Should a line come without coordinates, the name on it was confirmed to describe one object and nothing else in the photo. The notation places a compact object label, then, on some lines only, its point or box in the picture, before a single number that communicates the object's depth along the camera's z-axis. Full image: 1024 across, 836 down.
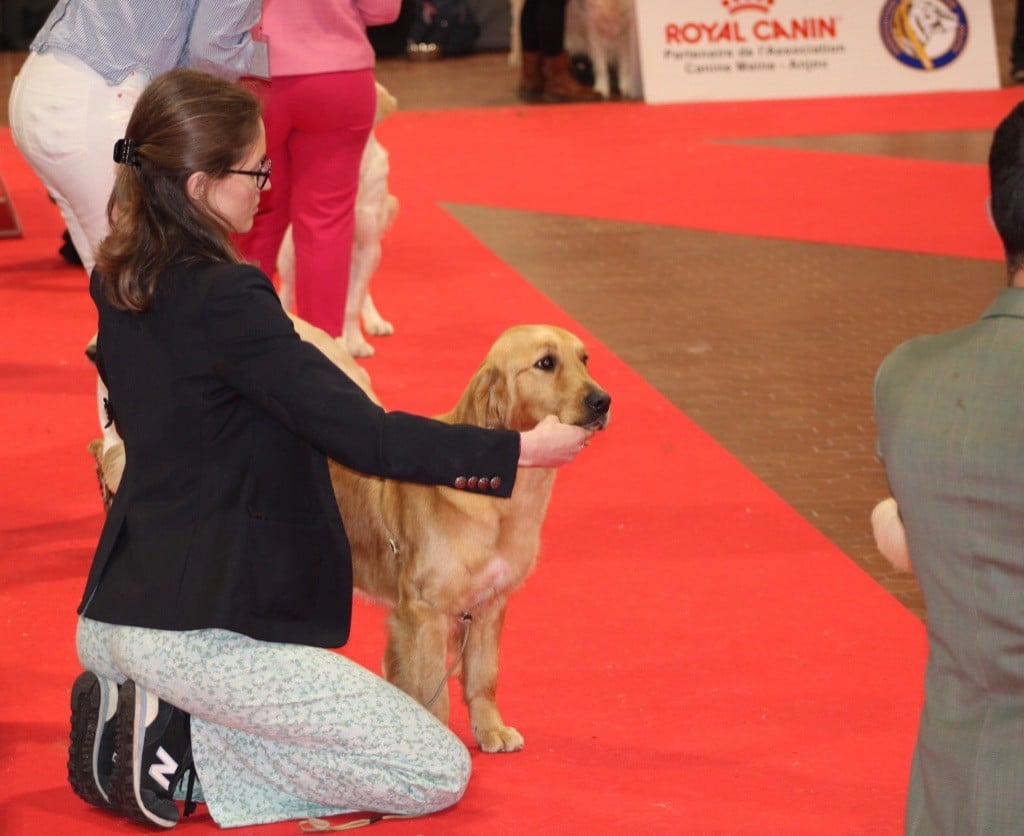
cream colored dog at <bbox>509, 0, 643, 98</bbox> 24.19
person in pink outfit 8.24
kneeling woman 4.54
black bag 29.30
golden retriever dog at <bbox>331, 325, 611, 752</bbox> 5.33
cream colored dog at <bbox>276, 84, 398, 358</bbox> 11.01
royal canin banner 23.44
